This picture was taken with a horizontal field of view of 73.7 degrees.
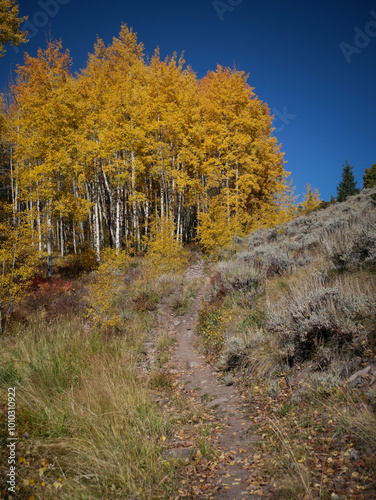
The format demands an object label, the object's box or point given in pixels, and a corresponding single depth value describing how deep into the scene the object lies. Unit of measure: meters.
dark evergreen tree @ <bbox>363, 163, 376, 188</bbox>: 32.49
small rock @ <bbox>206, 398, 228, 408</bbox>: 4.29
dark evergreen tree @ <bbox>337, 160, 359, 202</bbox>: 35.31
